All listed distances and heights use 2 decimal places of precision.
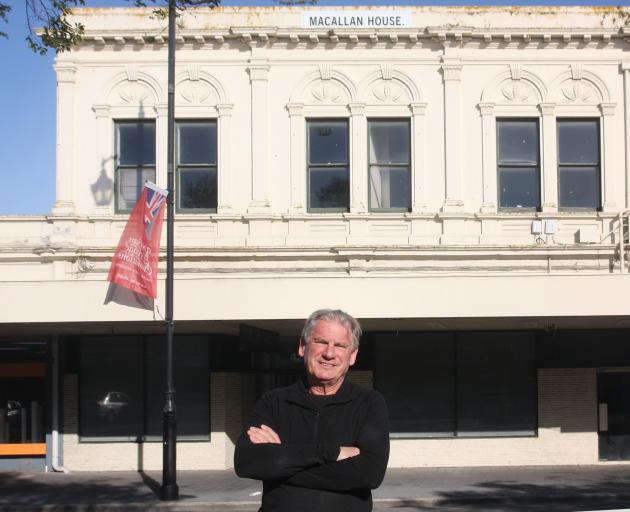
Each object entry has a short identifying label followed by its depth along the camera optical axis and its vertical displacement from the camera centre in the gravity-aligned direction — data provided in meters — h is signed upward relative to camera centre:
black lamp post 16.34 -1.05
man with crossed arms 4.48 -0.74
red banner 16.97 +0.42
